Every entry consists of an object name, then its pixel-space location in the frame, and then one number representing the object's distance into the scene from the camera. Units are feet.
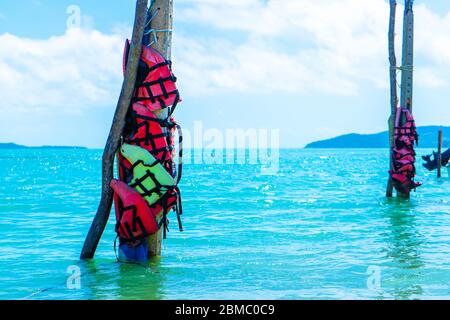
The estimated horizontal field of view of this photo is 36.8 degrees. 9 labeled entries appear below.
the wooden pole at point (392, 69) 63.57
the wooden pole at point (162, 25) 30.30
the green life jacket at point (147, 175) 29.25
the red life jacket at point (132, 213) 29.30
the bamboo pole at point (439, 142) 114.83
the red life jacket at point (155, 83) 29.53
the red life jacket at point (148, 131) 29.52
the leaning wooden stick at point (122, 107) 29.68
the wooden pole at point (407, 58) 63.62
